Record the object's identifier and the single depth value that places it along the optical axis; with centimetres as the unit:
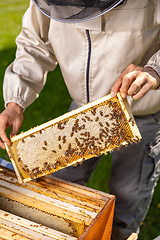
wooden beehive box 169
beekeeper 173
